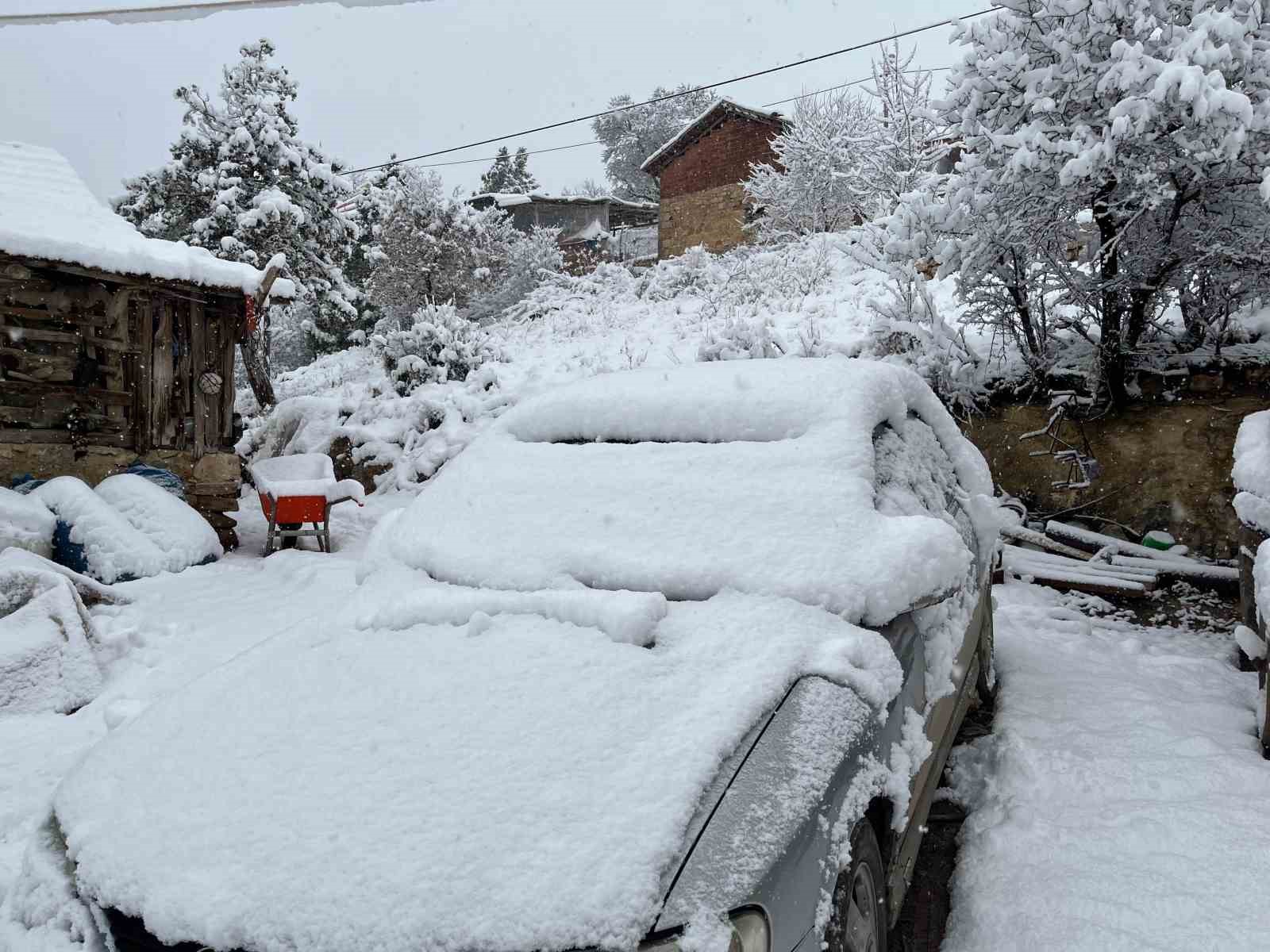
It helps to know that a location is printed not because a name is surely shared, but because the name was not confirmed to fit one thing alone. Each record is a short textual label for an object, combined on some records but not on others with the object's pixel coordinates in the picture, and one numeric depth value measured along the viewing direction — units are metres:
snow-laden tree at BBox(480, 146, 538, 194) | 42.84
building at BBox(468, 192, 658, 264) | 29.61
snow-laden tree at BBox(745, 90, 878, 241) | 17.81
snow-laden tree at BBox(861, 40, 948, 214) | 13.29
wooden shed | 8.01
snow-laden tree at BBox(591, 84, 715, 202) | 38.94
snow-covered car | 1.37
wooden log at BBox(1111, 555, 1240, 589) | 5.41
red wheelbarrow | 8.34
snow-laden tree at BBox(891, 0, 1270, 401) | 5.06
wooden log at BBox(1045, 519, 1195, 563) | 5.86
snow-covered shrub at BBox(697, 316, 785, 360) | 9.04
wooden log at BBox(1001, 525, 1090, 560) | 6.09
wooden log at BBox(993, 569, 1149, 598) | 5.44
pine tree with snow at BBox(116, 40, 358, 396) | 15.10
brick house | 23.16
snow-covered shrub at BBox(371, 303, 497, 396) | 12.26
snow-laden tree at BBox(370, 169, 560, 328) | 17.83
